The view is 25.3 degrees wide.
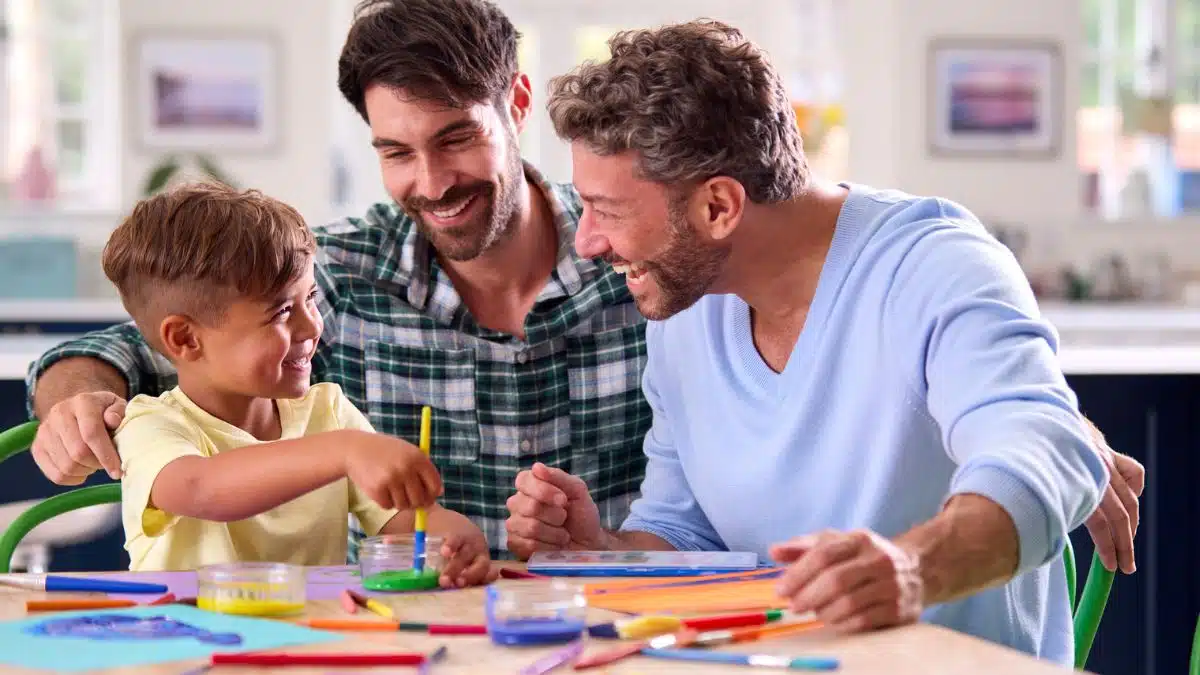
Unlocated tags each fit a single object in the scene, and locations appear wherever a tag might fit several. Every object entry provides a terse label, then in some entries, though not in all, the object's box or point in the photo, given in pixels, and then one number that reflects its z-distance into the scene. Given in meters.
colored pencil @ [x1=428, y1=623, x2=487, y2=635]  1.79
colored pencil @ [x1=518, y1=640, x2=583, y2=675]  1.69
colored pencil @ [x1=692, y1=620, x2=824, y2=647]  1.75
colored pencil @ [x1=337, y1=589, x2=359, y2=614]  1.87
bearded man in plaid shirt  2.47
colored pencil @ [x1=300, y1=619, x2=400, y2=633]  1.81
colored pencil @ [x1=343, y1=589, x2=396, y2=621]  1.84
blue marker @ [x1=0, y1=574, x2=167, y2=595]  1.92
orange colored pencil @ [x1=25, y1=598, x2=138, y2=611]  1.88
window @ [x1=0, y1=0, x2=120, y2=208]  6.74
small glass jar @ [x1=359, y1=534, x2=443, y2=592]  1.95
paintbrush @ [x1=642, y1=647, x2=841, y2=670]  1.69
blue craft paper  1.73
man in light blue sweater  2.06
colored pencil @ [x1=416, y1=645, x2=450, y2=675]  1.69
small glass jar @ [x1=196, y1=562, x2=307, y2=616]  1.86
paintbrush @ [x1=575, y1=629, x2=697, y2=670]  1.70
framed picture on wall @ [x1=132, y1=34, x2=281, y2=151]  6.57
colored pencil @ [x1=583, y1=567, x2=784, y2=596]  1.93
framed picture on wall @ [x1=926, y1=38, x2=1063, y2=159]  6.58
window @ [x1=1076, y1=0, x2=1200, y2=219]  6.70
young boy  2.10
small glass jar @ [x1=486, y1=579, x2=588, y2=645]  1.76
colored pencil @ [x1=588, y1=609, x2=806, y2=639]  1.77
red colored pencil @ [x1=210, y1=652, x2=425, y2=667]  1.72
